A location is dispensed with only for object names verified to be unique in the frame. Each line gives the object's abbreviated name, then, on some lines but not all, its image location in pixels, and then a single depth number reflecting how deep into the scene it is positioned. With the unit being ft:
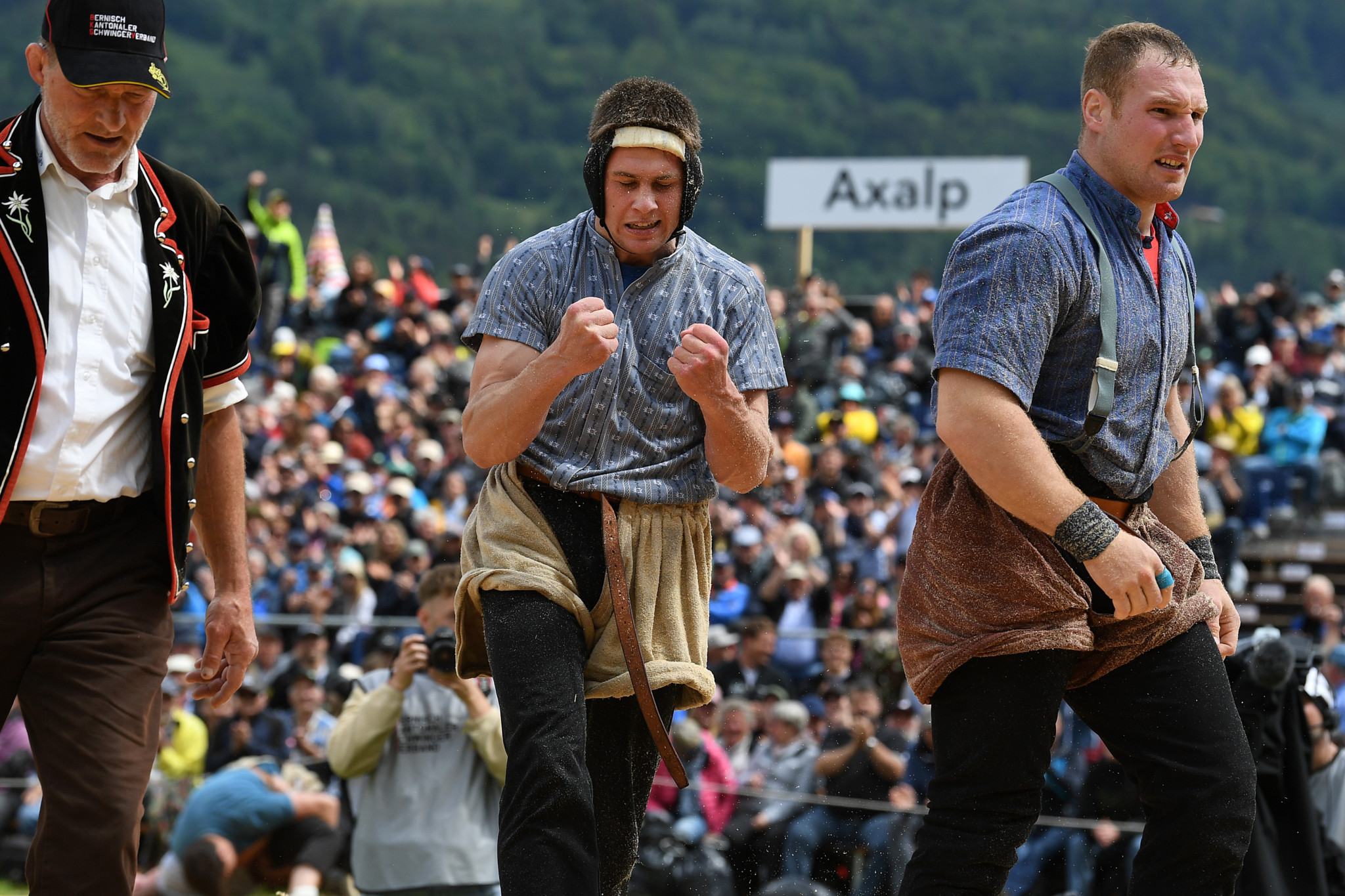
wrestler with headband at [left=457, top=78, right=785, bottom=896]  22.47
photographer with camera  39.75
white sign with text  130.72
